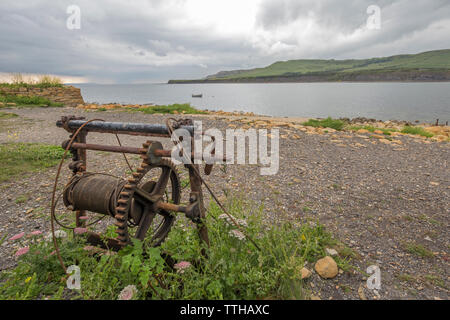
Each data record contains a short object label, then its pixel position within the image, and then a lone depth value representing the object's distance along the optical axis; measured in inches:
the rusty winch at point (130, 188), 99.5
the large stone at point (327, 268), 130.0
